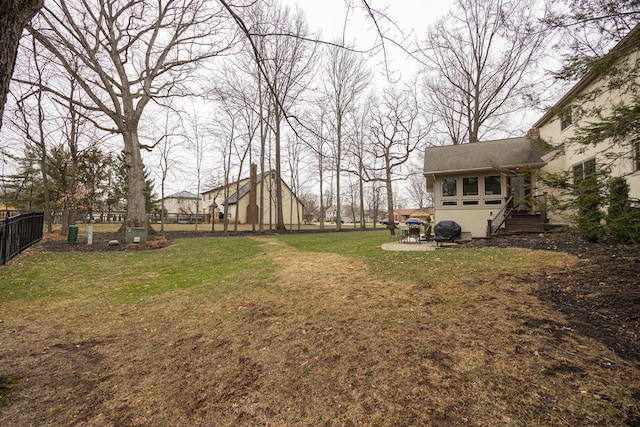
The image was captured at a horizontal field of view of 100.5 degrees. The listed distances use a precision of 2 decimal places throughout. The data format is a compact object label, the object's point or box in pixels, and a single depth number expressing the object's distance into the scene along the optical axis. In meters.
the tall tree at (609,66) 3.30
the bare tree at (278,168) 21.09
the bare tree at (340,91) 18.11
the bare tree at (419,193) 45.56
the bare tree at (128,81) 11.07
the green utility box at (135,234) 12.39
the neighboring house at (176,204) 53.53
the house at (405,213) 60.06
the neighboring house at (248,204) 36.47
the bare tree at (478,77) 18.36
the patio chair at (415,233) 12.95
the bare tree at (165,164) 22.77
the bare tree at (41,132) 10.48
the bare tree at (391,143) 19.89
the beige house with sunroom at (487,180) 12.86
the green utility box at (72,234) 12.53
